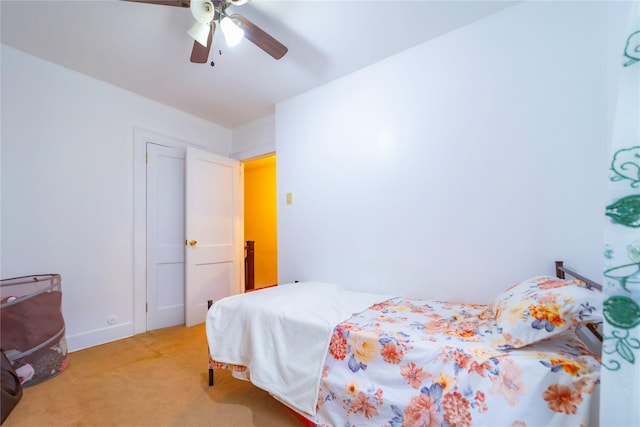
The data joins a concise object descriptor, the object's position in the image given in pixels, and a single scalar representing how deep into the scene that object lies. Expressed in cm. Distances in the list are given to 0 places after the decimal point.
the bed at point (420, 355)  90
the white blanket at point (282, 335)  138
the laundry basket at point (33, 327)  176
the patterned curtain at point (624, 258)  68
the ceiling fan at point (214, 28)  149
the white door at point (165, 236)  294
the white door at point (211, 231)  306
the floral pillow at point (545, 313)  95
